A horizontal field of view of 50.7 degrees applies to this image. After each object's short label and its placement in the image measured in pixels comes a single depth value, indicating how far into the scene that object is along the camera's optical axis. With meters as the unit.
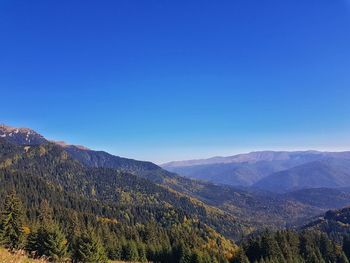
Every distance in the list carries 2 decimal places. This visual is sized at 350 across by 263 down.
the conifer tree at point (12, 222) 92.94
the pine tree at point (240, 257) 123.89
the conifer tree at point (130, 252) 130.62
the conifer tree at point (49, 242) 87.56
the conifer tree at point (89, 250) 86.19
